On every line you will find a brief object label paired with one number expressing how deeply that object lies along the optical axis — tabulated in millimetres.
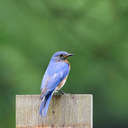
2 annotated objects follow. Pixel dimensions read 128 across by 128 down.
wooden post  7039
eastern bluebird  7266
